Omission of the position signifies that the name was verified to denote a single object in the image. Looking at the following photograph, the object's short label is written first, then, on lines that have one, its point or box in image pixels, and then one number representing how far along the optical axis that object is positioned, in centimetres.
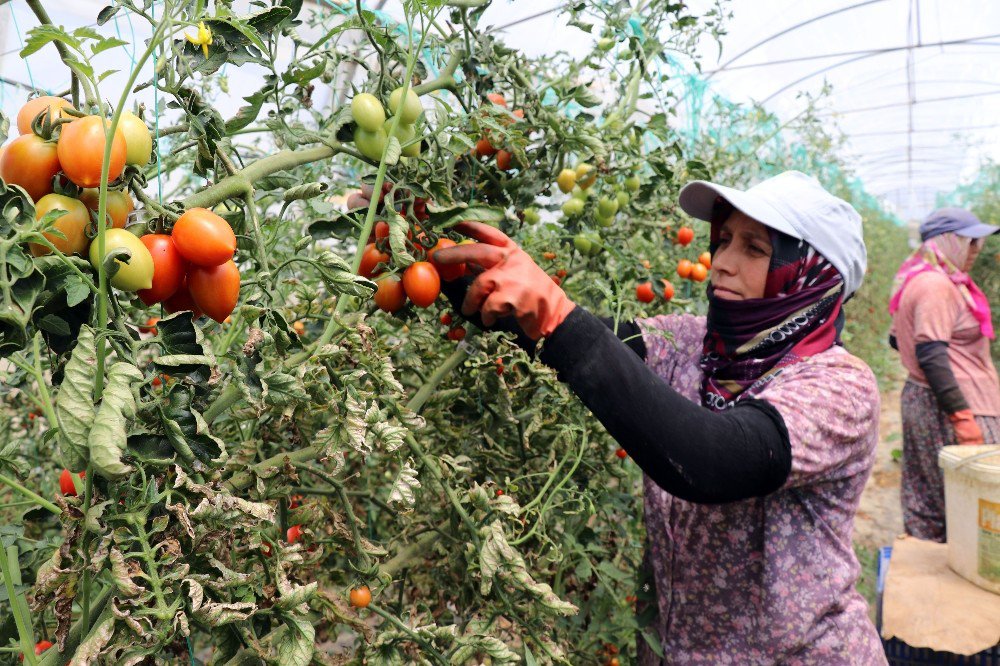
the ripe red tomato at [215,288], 68
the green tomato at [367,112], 85
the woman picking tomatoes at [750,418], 108
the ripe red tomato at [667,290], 156
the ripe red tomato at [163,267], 64
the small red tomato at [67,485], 93
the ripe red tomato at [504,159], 115
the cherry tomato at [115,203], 62
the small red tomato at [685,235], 186
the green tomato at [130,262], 57
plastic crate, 218
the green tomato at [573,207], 140
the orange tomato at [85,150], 57
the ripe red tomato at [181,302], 72
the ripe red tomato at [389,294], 99
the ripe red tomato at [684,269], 179
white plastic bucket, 207
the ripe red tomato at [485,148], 115
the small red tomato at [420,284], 94
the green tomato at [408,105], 88
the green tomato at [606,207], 135
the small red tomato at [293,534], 123
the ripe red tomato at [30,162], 60
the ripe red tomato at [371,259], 100
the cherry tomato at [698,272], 180
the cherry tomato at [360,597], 98
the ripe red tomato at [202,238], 63
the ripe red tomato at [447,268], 104
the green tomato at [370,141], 88
